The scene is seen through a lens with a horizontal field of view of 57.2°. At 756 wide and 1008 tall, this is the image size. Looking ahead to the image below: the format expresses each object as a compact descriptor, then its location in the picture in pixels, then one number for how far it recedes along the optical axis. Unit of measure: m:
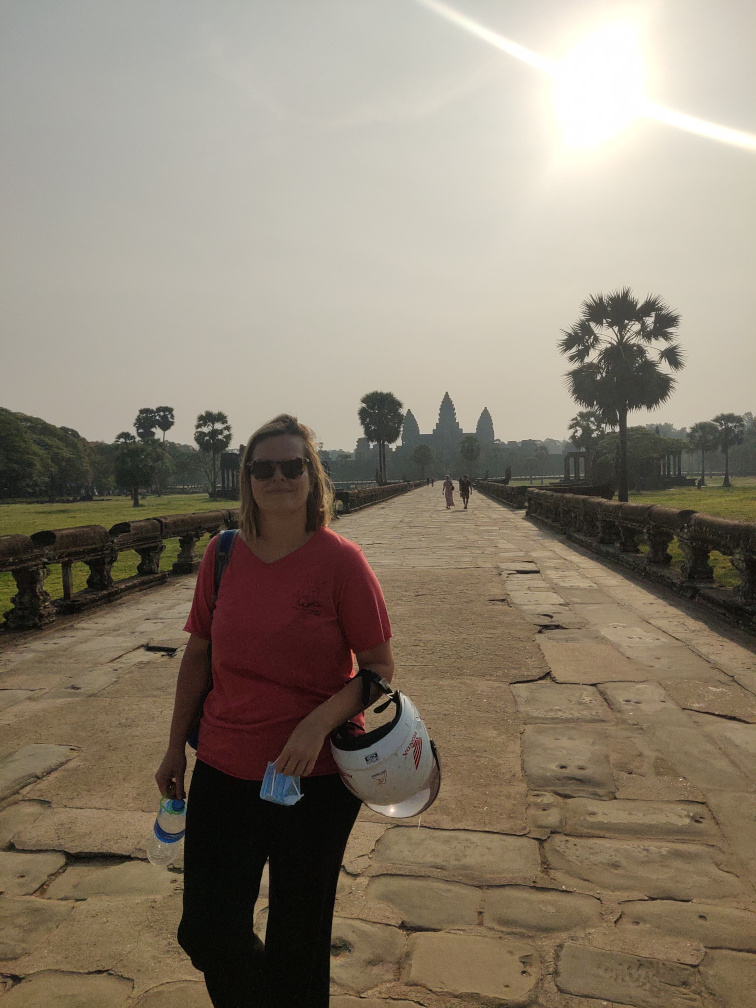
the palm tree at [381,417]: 69.94
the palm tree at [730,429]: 84.36
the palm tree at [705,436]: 86.50
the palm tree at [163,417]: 105.25
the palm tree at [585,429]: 74.62
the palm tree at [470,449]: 115.50
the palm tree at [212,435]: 75.06
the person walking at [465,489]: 29.22
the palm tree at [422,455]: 122.12
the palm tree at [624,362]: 27.12
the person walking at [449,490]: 29.64
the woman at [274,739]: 1.57
